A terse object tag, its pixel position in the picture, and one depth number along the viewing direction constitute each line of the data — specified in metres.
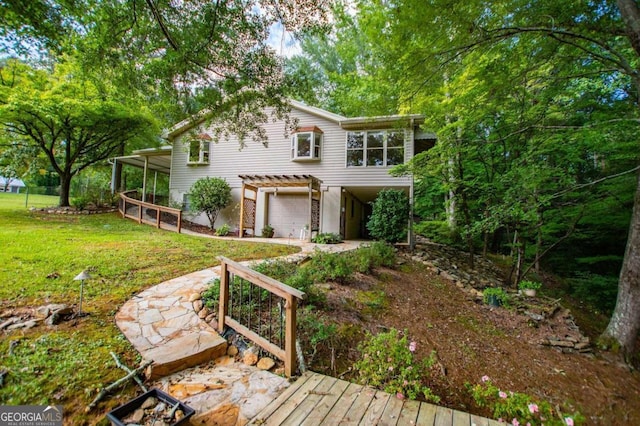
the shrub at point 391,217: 8.83
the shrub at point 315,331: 2.97
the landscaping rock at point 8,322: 2.77
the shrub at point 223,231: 10.82
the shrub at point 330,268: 4.91
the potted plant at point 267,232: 11.16
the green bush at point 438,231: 9.57
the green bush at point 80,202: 12.62
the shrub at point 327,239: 9.77
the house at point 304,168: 10.33
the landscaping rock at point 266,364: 2.65
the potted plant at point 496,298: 5.29
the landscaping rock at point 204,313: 3.54
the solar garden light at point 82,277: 2.94
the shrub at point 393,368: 2.43
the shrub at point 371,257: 5.73
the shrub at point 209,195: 11.34
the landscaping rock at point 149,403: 1.99
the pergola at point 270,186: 10.14
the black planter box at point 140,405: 1.75
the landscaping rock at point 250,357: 2.76
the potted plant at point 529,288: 5.57
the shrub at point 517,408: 2.43
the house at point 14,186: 29.92
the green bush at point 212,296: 3.72
